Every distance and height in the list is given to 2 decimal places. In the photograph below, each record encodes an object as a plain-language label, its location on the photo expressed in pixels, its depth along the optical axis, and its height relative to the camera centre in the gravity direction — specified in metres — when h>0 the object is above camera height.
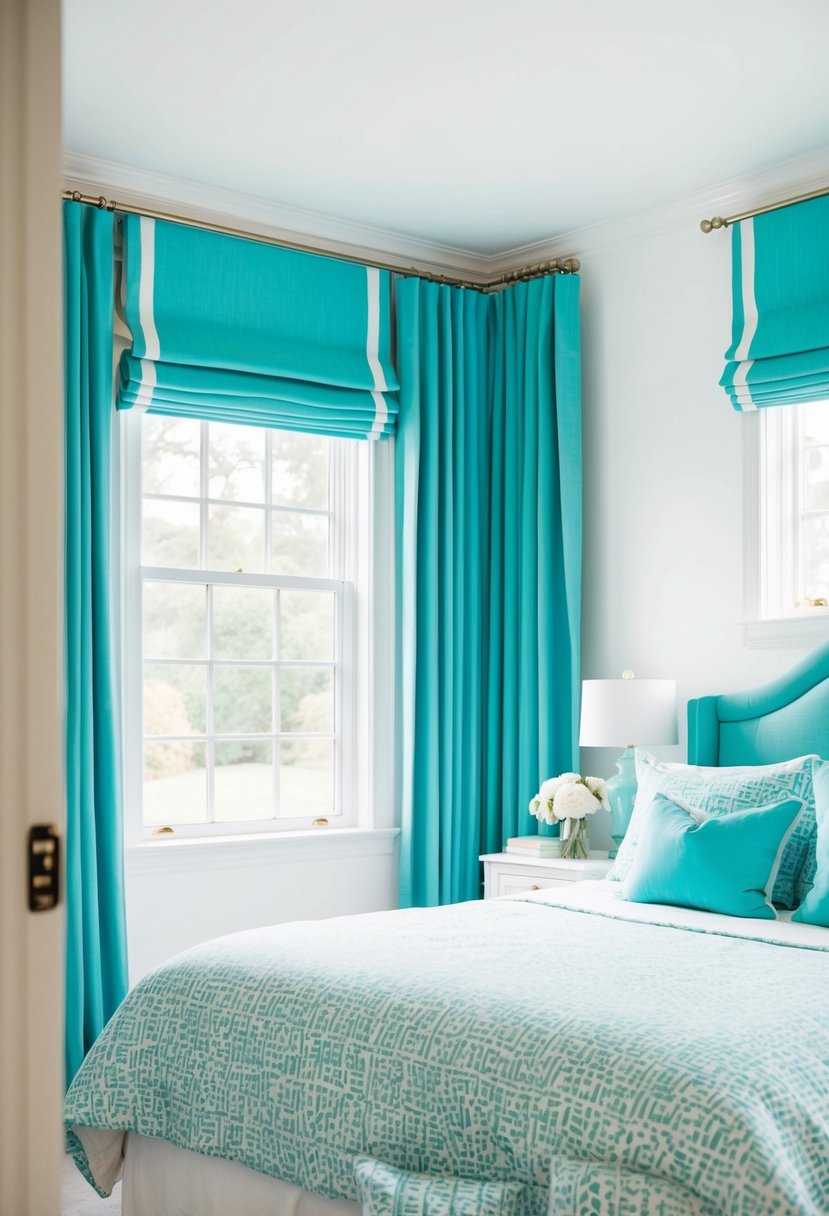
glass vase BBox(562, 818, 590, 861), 4.16 -0.78
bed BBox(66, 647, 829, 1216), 1.85 -0.78
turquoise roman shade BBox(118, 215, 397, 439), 3.97 +0.92
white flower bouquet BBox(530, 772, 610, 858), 4.07 -0.65
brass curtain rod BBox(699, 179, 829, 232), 3.85 +1.25
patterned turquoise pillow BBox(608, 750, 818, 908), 3.11 -0.50
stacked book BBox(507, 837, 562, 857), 4.22 -0.82
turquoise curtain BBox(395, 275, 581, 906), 4.50 +0.12
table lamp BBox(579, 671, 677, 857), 3.98 -0.37
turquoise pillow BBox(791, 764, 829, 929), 2.88 -0.65
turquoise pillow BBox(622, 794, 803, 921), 3.01 -0.62
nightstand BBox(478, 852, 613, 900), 4.03 -0.88
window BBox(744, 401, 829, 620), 3.96 +0.31
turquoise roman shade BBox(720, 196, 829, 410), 3.83 +0.93
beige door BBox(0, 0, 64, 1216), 1.19 +0.03
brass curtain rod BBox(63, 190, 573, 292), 3.87 +1.25
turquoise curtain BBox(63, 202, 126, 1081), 3.64 -0.16
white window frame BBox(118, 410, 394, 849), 4.54 -0.10
